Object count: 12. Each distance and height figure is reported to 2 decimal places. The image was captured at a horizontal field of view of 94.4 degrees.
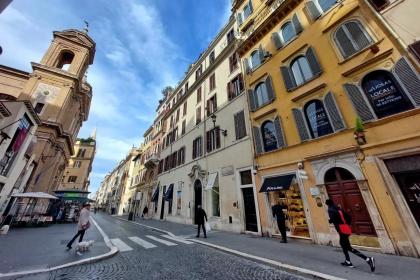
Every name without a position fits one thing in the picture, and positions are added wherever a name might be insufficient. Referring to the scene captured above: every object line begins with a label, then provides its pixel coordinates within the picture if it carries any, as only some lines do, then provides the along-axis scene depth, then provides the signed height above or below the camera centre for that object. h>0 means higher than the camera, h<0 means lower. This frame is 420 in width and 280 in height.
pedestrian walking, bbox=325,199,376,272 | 5.17 -0.08
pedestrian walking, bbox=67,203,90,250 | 7.71 +0.17
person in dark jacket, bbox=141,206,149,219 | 28.16 +1.83
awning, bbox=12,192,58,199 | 14.14 +2.20
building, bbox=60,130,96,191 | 46.25 +13.65
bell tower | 20.79 +14.09
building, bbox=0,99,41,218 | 11.63 +5.04
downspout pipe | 7.48 +7.32
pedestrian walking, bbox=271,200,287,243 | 9.05 +0.25
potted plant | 7.80 +3.32
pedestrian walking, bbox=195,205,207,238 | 11.12 +0.37
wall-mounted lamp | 15.63 +7.01
